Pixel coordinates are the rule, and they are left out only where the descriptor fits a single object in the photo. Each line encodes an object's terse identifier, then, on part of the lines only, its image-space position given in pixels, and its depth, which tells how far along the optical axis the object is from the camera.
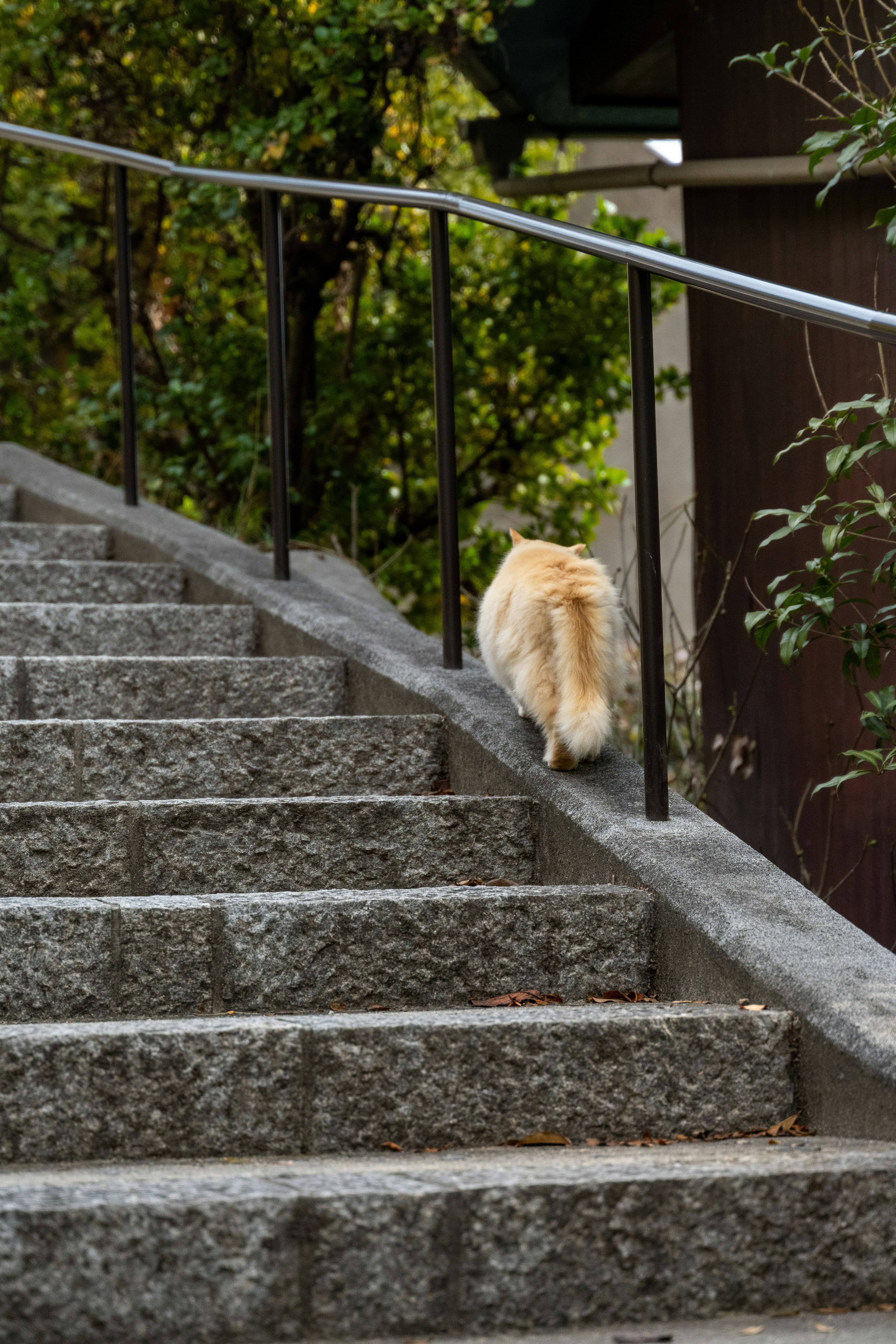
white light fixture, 10.27
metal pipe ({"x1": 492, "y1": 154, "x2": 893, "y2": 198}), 7.84
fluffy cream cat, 5.19
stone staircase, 2.99
